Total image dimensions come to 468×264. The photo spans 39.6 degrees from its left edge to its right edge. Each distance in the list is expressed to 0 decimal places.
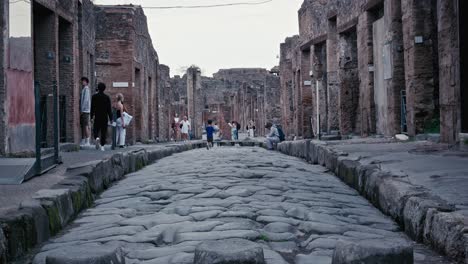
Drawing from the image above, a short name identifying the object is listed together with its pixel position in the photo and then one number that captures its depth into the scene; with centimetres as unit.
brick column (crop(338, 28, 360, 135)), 1950
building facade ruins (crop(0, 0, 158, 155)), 1109
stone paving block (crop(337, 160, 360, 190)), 722
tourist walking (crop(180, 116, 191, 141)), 3238
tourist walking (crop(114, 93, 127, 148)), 1592
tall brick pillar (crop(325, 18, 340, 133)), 2081
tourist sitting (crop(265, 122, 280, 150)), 2000
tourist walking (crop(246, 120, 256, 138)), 4309
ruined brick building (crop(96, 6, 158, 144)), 2359
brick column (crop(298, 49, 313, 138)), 2562
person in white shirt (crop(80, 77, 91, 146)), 1487
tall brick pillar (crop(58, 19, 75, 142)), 1600
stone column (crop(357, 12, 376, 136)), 1719
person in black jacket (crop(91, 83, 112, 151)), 1338
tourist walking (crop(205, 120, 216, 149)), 2358
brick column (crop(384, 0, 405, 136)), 1442
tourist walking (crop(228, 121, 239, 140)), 3753
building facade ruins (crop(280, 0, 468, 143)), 1053
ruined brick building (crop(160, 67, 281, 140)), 4359
